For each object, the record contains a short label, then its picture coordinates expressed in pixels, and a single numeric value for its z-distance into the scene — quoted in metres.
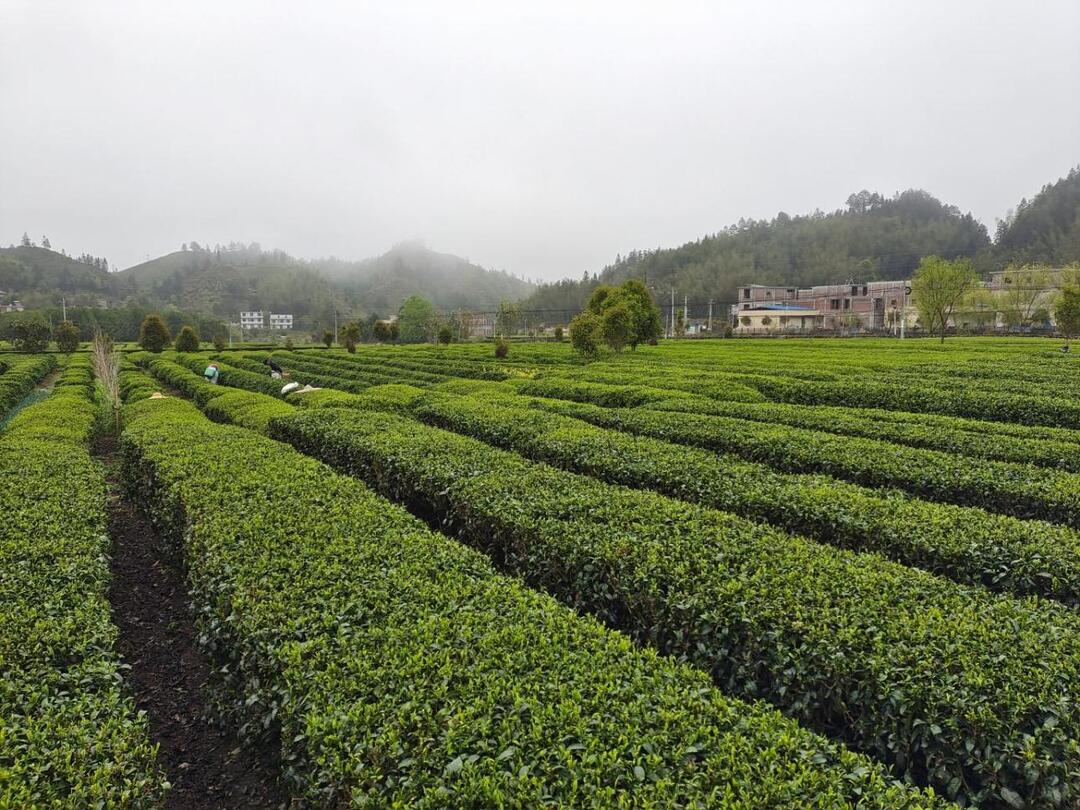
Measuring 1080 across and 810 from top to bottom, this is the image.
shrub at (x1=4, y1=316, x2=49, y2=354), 41.78
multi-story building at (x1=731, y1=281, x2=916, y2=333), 81.00
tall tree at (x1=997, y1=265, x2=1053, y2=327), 59.28
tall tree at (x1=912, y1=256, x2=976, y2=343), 51.12
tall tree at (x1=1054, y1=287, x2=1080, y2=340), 39.51
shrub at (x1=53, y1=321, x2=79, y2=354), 43.28
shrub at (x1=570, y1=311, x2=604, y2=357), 33.44
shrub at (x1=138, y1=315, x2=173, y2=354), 44.81
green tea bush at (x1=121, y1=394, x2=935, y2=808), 2.56
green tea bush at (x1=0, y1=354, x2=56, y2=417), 19.23
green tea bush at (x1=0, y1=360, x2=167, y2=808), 2.68
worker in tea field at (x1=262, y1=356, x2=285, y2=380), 23.54
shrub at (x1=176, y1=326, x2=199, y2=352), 44.28
